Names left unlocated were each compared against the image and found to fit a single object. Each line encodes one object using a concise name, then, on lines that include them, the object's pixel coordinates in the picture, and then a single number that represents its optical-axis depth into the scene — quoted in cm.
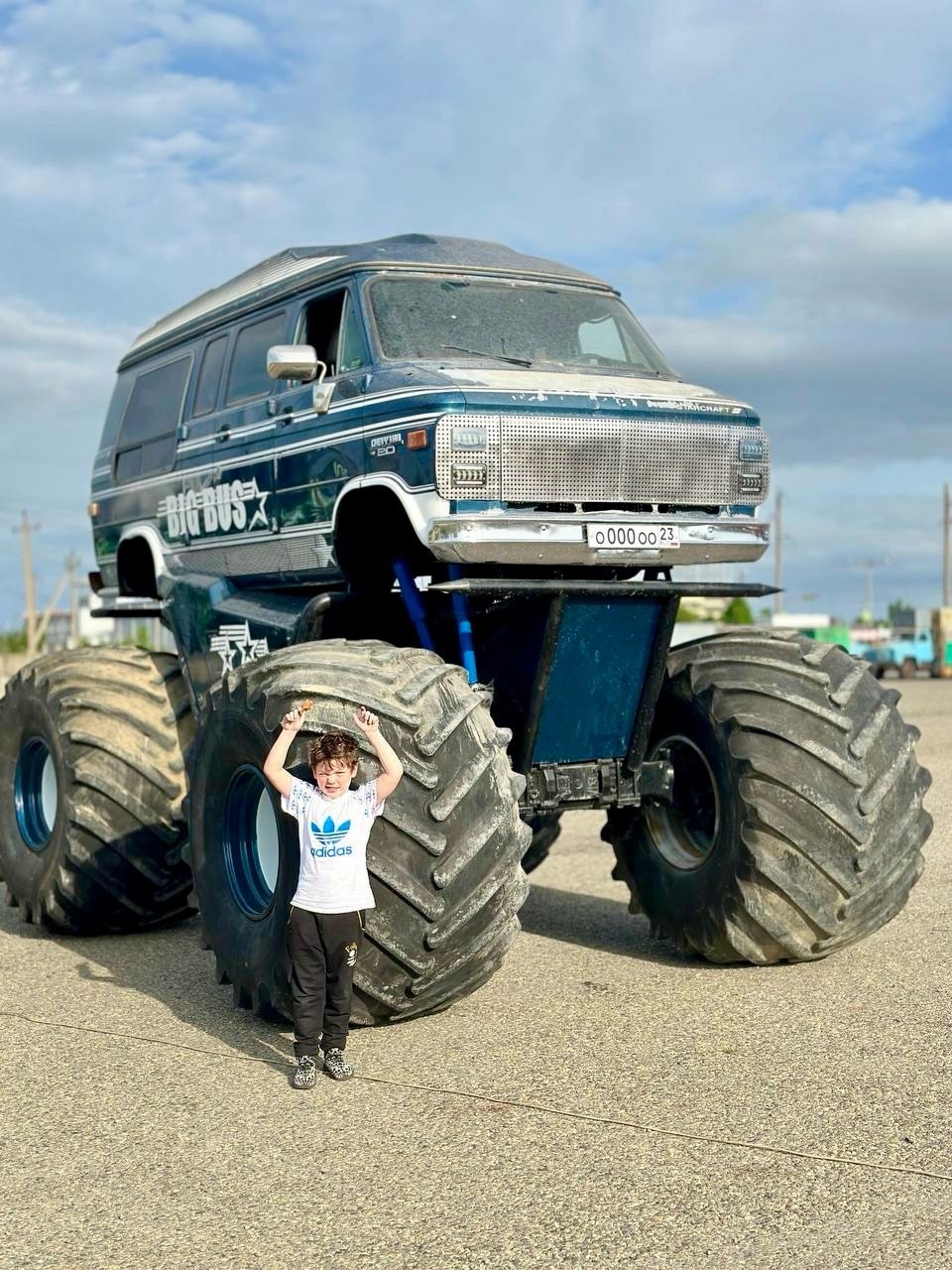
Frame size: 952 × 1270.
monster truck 581
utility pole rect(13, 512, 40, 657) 6656
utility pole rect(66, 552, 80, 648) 5618
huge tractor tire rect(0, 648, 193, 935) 786
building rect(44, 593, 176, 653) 5205
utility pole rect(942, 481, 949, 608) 8629
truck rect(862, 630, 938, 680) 5278
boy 548
